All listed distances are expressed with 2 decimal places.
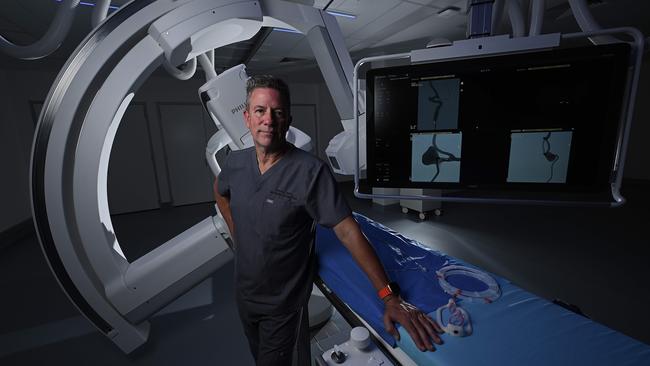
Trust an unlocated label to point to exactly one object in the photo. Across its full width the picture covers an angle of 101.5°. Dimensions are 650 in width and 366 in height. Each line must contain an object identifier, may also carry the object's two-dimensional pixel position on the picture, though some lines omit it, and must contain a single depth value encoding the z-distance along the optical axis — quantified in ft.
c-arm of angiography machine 4.36
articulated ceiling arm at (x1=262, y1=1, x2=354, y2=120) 4.68
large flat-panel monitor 3.13
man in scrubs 3.48
